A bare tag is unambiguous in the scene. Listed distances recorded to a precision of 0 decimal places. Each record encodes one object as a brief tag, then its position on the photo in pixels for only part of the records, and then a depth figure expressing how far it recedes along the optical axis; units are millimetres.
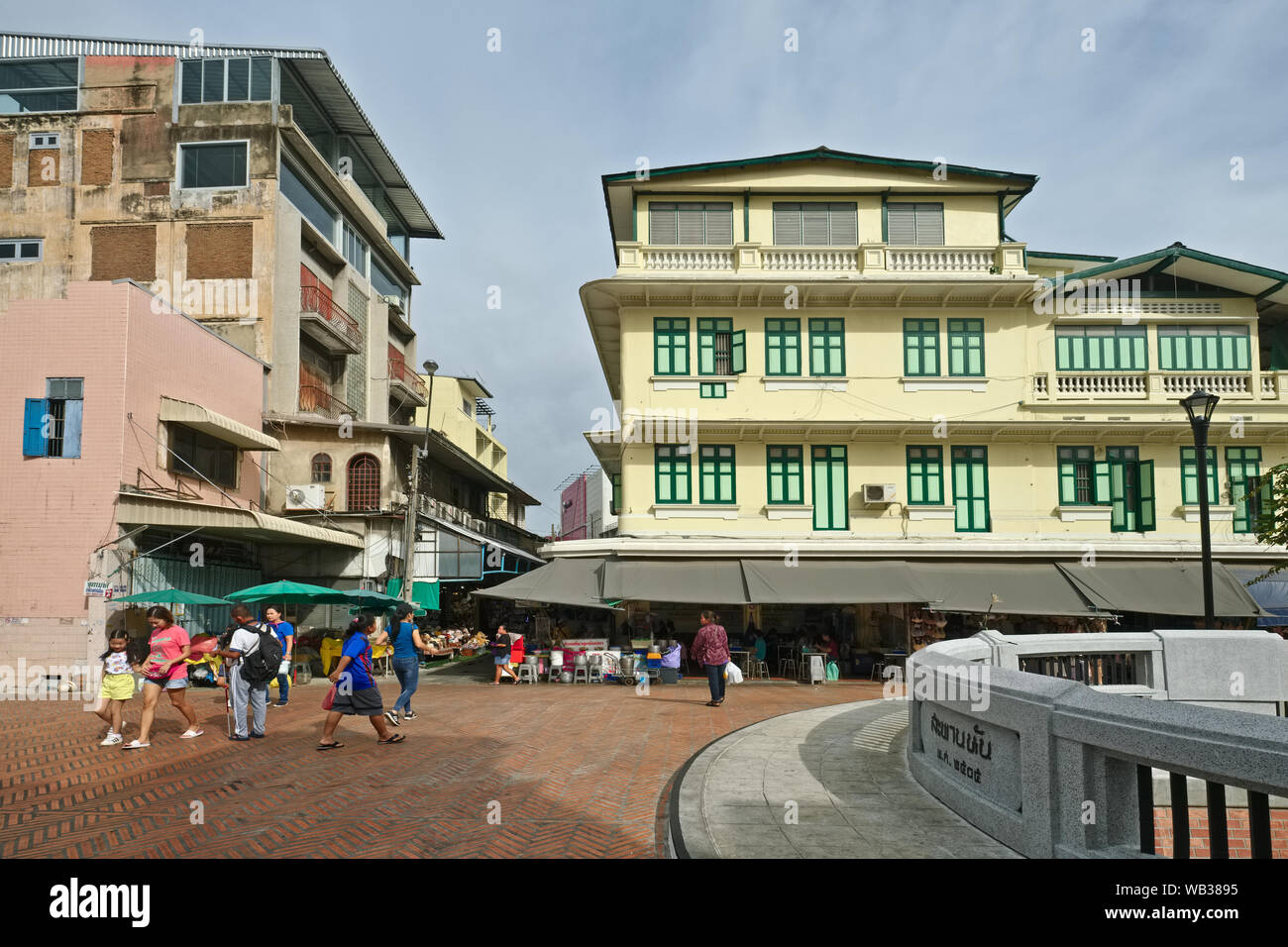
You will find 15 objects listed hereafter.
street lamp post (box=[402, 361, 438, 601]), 23031
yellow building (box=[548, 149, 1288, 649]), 22719
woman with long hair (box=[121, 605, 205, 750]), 10945
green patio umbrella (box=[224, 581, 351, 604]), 19203
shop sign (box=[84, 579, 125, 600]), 18969
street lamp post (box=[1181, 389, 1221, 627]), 13976
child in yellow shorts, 10969
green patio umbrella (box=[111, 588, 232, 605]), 17797
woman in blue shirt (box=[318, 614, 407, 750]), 10711
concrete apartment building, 28000
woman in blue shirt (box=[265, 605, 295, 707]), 16031
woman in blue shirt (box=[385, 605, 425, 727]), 12531
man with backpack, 11523
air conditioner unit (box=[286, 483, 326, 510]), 26859
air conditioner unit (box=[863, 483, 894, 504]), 22703
